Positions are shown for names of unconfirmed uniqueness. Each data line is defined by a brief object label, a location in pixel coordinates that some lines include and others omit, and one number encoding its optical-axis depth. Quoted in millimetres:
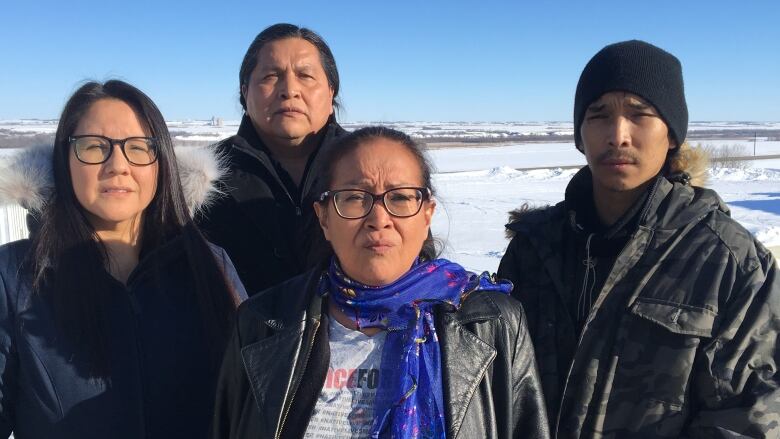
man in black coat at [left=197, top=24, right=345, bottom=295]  2557
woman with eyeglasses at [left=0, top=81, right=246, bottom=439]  1714
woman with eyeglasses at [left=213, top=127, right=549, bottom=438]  1497
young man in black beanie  1618
